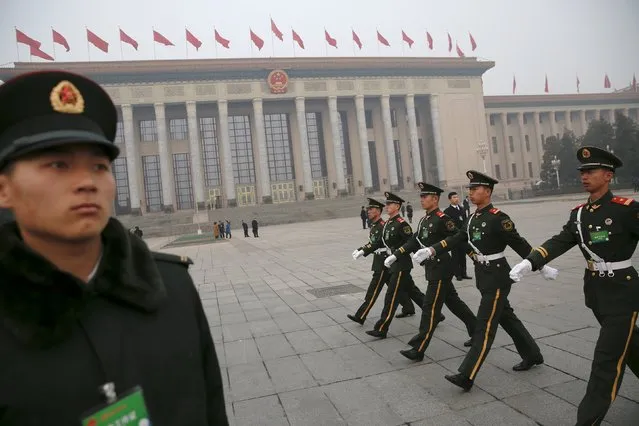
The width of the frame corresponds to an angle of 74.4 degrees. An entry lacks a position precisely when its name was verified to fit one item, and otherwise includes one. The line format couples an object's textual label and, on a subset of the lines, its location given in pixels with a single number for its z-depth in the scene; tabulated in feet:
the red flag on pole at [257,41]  160.66
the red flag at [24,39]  122.93
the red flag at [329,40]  171.42
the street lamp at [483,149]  143.74
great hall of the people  161.99
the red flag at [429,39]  183.42
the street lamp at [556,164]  163.88
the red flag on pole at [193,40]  156.97
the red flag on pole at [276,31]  163.07
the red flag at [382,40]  174.81
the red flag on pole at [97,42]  135.95
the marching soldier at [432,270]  15.51
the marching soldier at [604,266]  9.85
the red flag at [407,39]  177.72
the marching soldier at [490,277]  12.75
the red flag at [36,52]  123.64
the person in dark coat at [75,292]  3.59
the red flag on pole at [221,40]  156.46
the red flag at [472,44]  189.78
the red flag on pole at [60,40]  131.95
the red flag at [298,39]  169.20
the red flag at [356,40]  176.08
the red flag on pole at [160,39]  146.51
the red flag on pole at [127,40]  145.48
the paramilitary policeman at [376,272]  20.45
